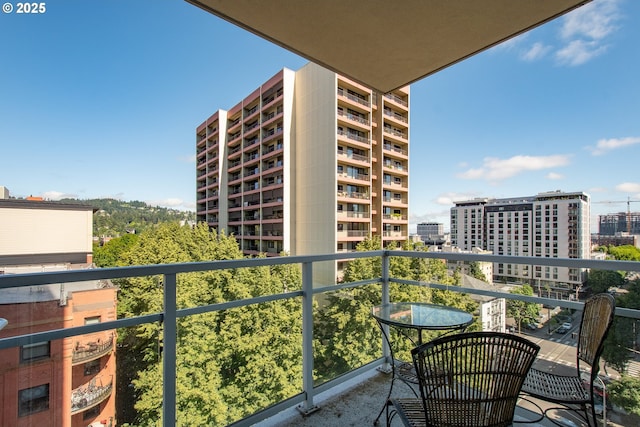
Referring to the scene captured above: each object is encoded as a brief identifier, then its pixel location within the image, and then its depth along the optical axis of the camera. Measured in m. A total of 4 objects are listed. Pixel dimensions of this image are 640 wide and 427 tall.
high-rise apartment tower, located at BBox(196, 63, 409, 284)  21.39
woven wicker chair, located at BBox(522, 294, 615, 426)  1.46
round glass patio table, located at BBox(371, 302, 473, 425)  1.91
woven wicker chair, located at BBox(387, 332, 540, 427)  1.10
